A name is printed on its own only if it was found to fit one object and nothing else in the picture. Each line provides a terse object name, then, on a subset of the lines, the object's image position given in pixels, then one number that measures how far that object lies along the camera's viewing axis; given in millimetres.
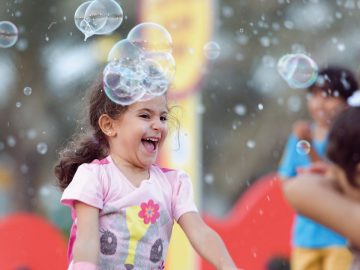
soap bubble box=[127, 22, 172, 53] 5424
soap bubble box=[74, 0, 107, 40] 5814
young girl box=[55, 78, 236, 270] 4319
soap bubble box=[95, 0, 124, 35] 5810
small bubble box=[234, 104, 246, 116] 12650
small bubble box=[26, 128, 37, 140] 12933
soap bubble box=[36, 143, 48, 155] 12720
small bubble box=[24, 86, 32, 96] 12772
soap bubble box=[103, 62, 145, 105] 4643
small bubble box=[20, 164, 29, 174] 12776
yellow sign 10083
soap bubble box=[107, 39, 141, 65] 5013
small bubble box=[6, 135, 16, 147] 12897
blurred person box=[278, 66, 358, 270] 6448
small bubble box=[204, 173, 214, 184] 12094
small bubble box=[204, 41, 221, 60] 9223
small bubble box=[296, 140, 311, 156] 6441
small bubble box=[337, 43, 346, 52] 12399
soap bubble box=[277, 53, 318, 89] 5923
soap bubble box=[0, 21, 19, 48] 6724
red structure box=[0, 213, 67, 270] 9524
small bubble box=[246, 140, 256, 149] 12726
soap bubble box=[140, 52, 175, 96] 4705
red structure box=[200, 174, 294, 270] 8708
